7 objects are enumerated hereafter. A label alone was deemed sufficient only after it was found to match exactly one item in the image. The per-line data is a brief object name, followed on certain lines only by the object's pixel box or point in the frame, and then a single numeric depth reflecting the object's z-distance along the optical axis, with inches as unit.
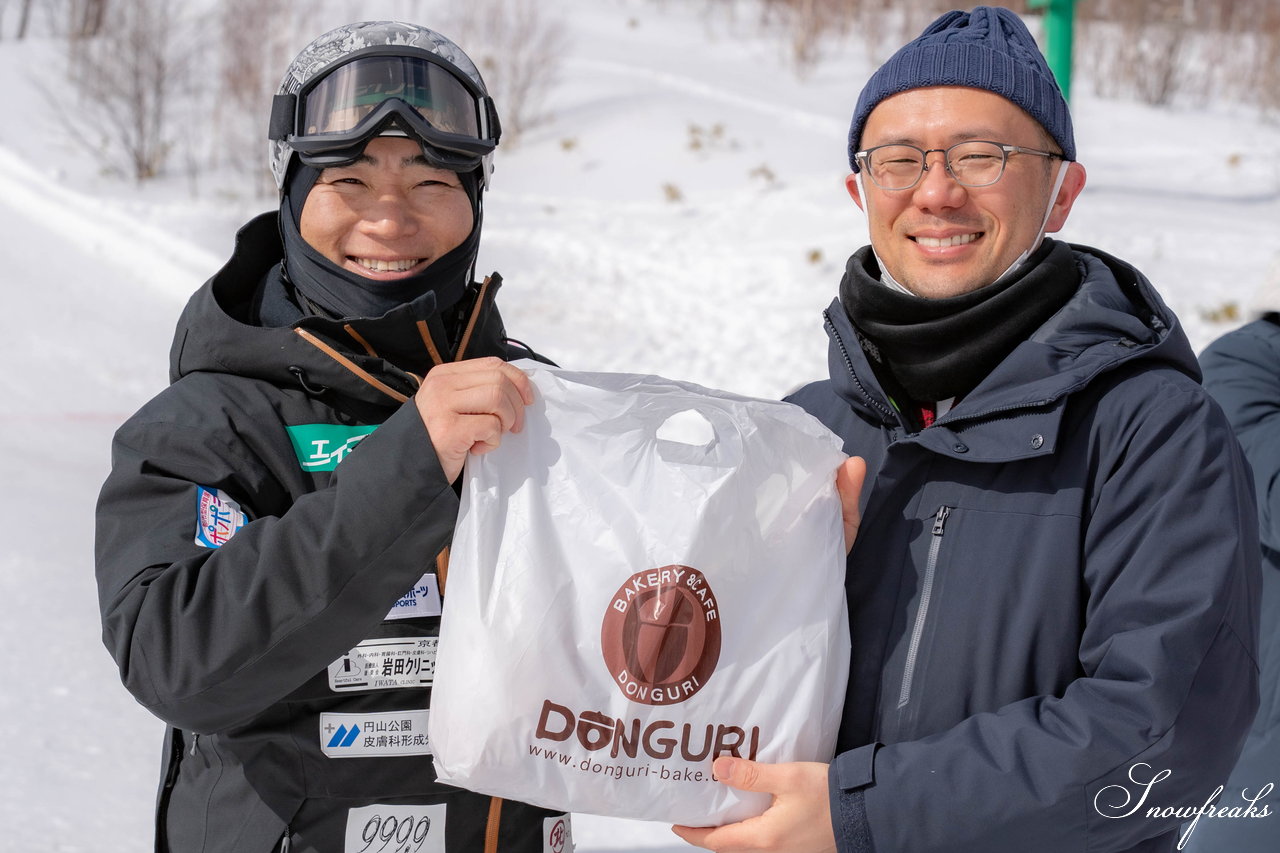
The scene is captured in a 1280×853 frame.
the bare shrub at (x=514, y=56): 582.6
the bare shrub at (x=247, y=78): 523.8
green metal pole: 312.7
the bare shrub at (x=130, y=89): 506.6
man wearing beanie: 57.1
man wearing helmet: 60.4
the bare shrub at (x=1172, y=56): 621.0
